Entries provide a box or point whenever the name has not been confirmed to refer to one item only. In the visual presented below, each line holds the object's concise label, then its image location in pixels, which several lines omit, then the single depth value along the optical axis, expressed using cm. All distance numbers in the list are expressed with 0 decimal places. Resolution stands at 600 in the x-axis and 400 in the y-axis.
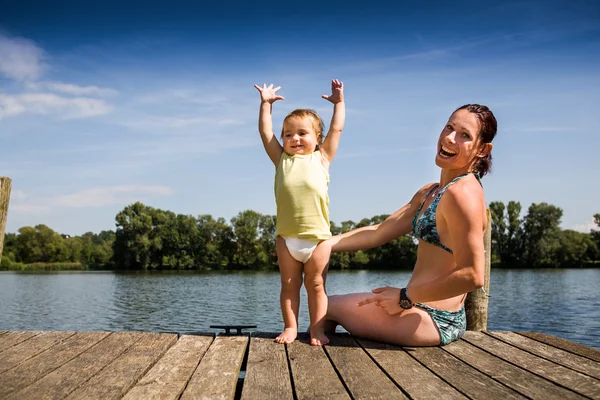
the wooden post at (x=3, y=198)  404
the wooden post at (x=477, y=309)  462
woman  326
